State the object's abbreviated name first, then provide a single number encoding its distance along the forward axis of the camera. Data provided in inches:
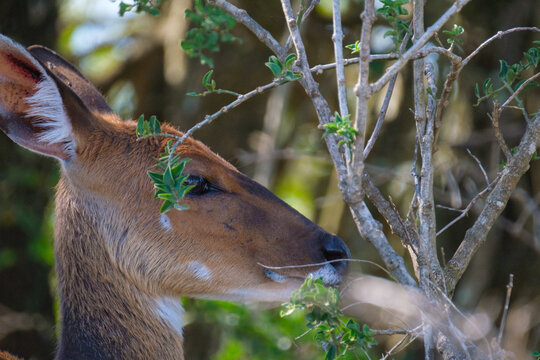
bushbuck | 280.5
